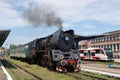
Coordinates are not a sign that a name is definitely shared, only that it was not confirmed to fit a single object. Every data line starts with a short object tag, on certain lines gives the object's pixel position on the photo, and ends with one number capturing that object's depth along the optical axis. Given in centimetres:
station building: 4284
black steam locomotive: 1201
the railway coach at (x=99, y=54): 2634
